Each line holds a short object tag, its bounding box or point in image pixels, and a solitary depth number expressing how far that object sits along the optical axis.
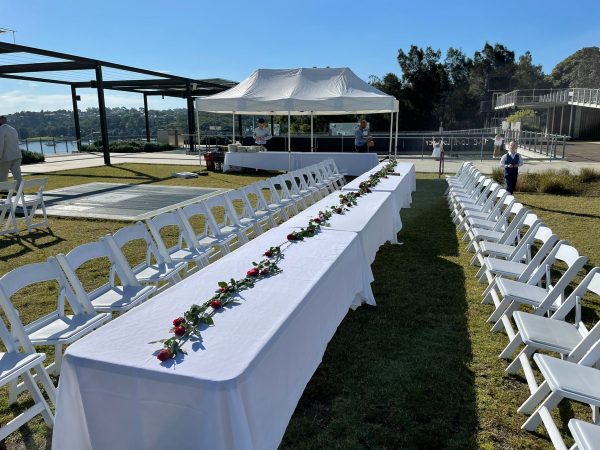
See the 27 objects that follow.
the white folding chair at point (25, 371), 2.37
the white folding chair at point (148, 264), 3.67
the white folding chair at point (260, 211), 6.24
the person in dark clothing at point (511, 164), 9.39
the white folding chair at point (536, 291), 3.25
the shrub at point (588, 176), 11.86
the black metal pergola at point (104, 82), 15.78
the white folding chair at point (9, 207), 6.84
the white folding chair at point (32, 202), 7.01
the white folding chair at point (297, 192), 8.08
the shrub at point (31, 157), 19.78
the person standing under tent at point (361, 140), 15.05
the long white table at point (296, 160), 13.71
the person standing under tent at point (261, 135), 16.55
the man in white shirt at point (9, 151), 9.09
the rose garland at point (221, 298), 2.08
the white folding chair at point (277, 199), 7.02
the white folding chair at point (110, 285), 3.07
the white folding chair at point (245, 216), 5.70
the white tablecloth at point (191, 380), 1.84
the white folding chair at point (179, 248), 4.23
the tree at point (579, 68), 89.43
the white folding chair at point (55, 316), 2.65
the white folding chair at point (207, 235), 4.68
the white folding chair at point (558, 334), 2.67
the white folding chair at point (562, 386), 2.23
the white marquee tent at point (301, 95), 12.02
